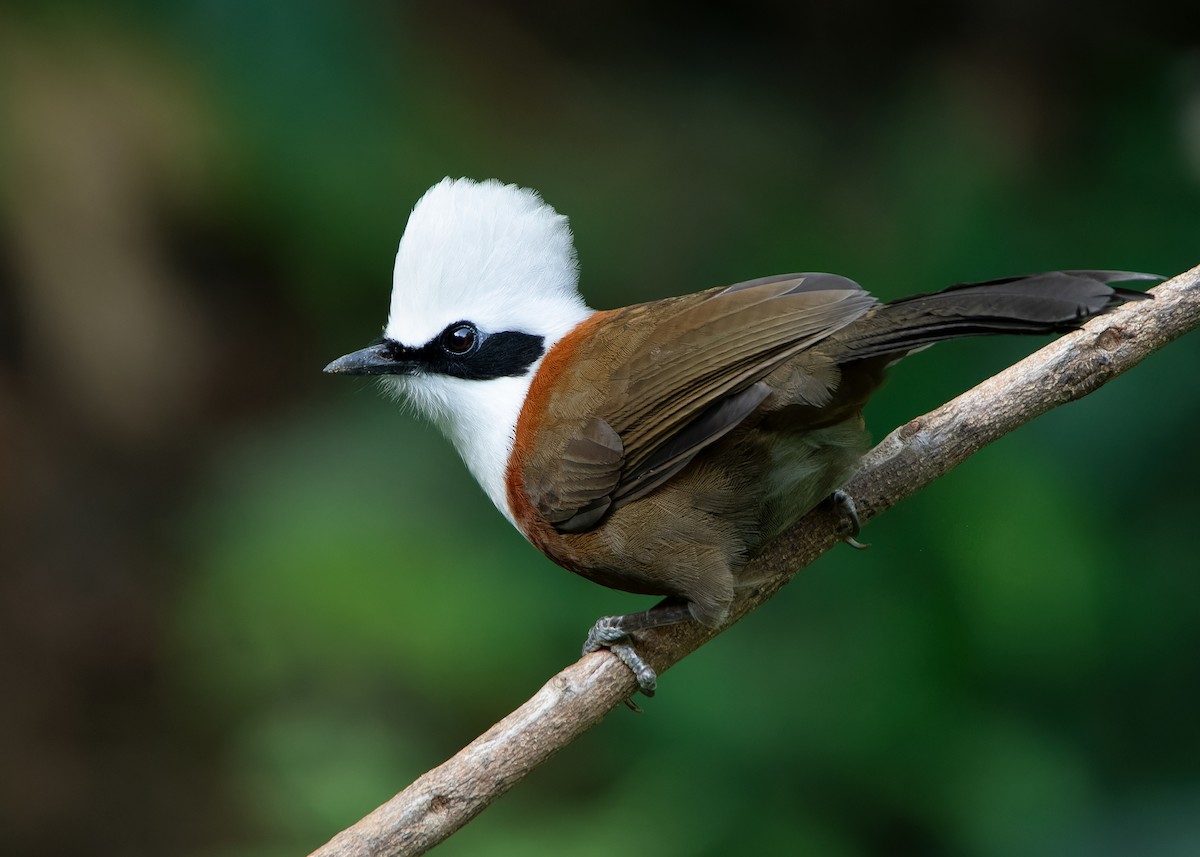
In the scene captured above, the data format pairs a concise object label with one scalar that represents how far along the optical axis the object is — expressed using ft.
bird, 19.85
